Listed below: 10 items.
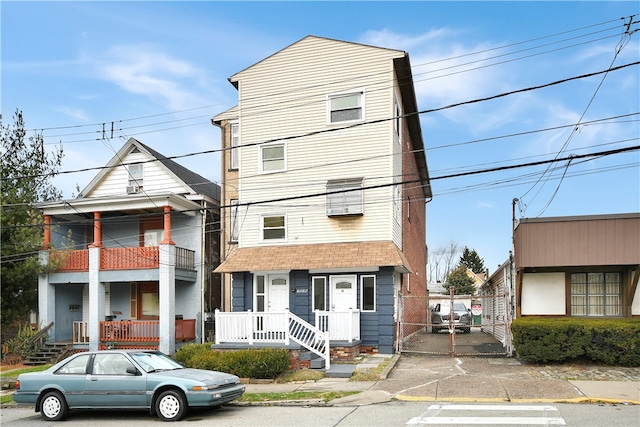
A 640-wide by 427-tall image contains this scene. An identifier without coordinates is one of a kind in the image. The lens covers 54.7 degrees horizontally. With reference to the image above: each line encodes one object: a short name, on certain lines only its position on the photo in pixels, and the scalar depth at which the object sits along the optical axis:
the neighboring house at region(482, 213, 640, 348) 17.05
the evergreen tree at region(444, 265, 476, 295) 66.00
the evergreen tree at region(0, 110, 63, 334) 23.72
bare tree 94.62
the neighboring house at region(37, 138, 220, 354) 23.45
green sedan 11.73
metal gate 19.66
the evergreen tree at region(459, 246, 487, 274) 85.62
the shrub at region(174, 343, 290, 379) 16.58
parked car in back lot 29.59
